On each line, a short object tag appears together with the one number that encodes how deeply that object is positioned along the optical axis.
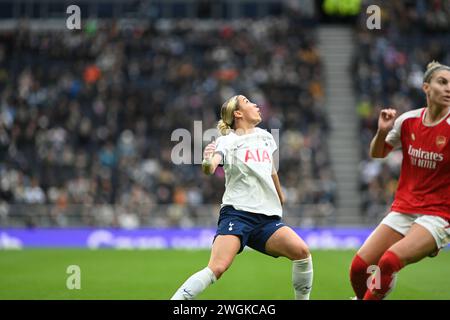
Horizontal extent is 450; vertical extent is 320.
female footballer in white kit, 14.42
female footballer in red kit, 13.84
